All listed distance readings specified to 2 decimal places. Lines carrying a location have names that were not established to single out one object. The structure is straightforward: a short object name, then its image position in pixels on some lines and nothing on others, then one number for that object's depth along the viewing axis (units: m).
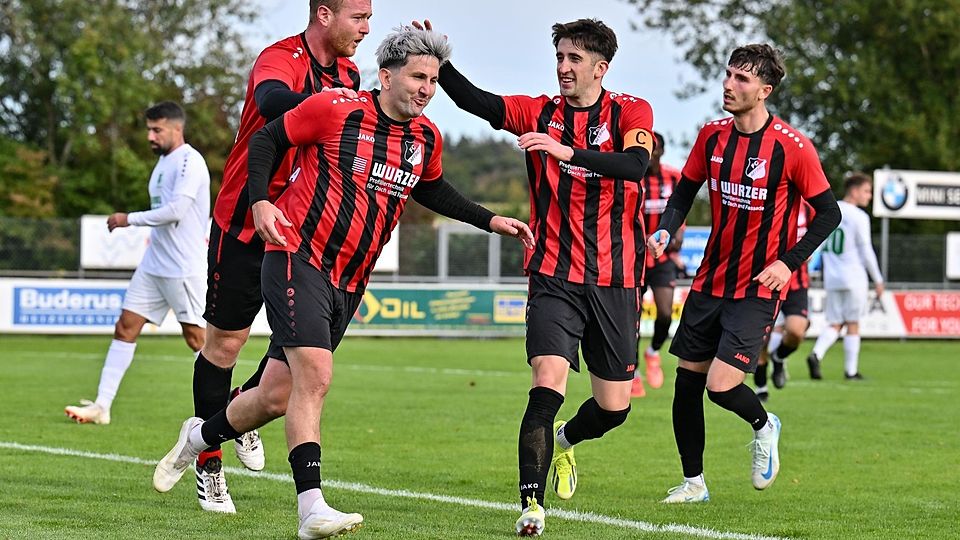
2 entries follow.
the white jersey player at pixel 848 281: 16.80
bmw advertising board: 29.98
